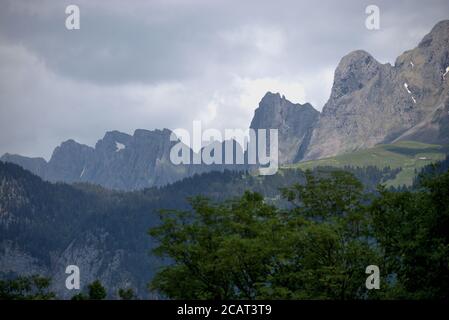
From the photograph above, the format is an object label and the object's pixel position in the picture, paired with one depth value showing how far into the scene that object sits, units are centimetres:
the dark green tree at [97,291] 15200
